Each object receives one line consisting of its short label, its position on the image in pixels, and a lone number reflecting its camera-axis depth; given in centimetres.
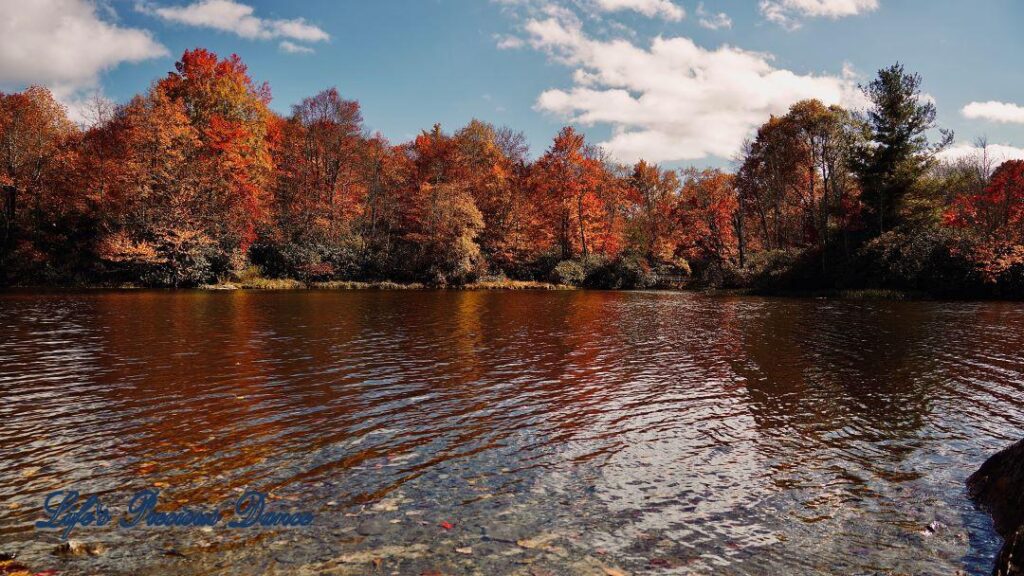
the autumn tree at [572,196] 6122
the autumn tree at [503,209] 6238
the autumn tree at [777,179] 5269
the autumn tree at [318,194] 5469
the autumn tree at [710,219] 5778
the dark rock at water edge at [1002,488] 535
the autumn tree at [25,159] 4781
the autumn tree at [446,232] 5706
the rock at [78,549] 482
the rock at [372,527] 531
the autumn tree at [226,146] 5016
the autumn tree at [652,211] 6219
